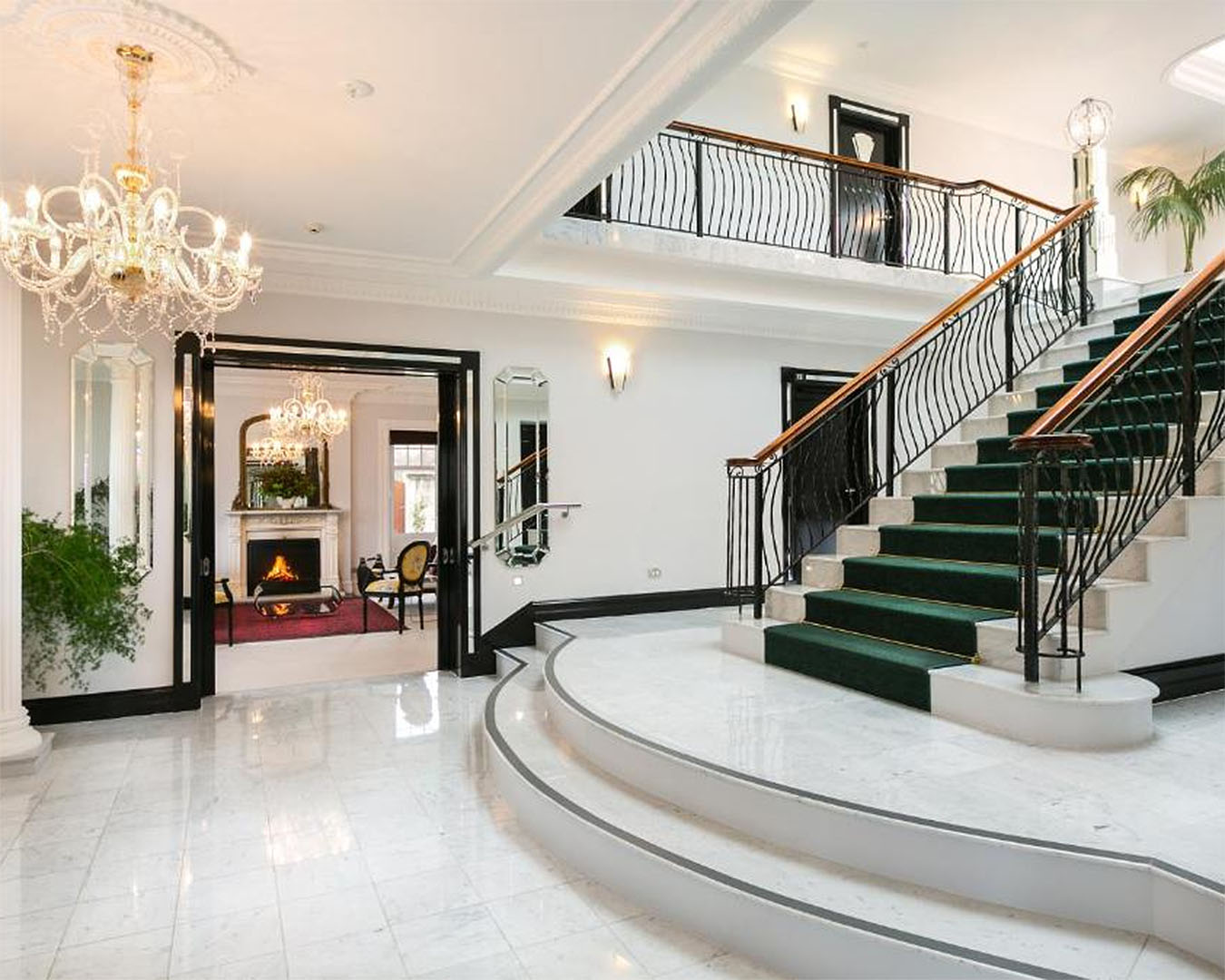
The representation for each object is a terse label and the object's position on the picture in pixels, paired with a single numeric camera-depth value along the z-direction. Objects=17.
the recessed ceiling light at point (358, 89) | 3.23
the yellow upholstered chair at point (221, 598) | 7.47
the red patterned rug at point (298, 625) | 8.33
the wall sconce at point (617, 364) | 6.66
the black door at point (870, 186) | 8.70
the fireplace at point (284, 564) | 11.34
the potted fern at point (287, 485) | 11.45
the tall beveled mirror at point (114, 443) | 5.08
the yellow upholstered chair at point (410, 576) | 8.68
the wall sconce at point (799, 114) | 8.52
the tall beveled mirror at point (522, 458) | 6.29
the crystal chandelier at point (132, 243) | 2.98
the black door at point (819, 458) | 7.08
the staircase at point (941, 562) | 3.91
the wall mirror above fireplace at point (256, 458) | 11.35
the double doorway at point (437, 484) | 5.34
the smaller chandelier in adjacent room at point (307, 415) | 10.17
